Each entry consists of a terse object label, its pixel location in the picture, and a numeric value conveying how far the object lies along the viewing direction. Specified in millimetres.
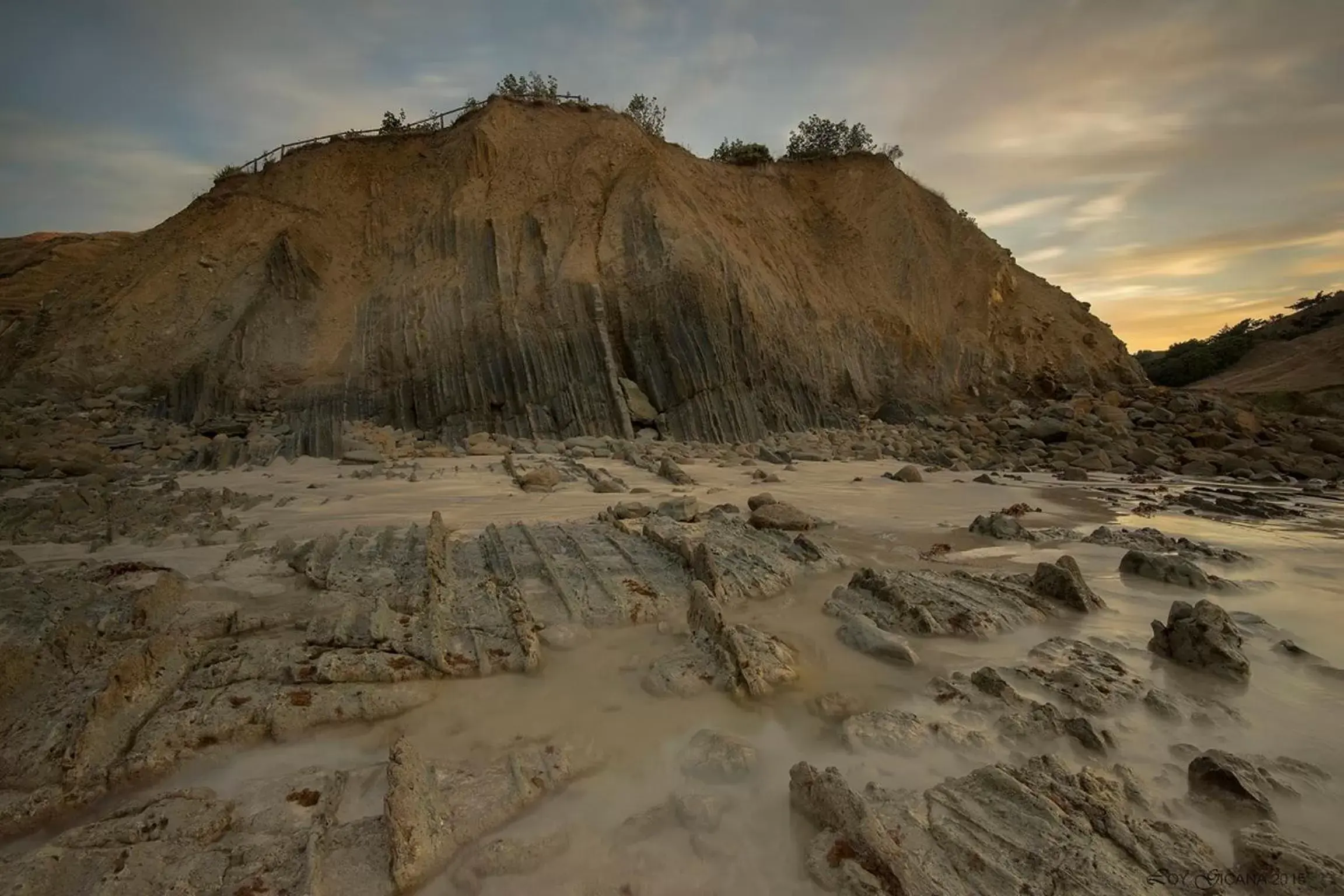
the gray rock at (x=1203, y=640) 3730
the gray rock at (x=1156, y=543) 6215
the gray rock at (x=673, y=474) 9906
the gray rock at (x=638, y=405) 15781
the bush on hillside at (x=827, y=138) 24297
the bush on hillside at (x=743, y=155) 23203
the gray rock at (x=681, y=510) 6938
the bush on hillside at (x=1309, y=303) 29828
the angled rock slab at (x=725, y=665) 3564
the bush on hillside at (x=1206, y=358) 28734
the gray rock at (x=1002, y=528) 6980
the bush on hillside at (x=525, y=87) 22391
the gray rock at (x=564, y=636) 4141
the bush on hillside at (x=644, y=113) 23672
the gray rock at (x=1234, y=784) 2537
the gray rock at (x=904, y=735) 2996
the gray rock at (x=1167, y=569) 5316
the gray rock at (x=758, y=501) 7520
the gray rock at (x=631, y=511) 6793
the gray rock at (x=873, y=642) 3949
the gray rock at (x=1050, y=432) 15625
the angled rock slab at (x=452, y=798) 2287
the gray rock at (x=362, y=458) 11609
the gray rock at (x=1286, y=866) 2086
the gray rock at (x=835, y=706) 3307
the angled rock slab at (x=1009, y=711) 3031
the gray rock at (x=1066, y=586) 4789
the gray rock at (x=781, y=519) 6758
